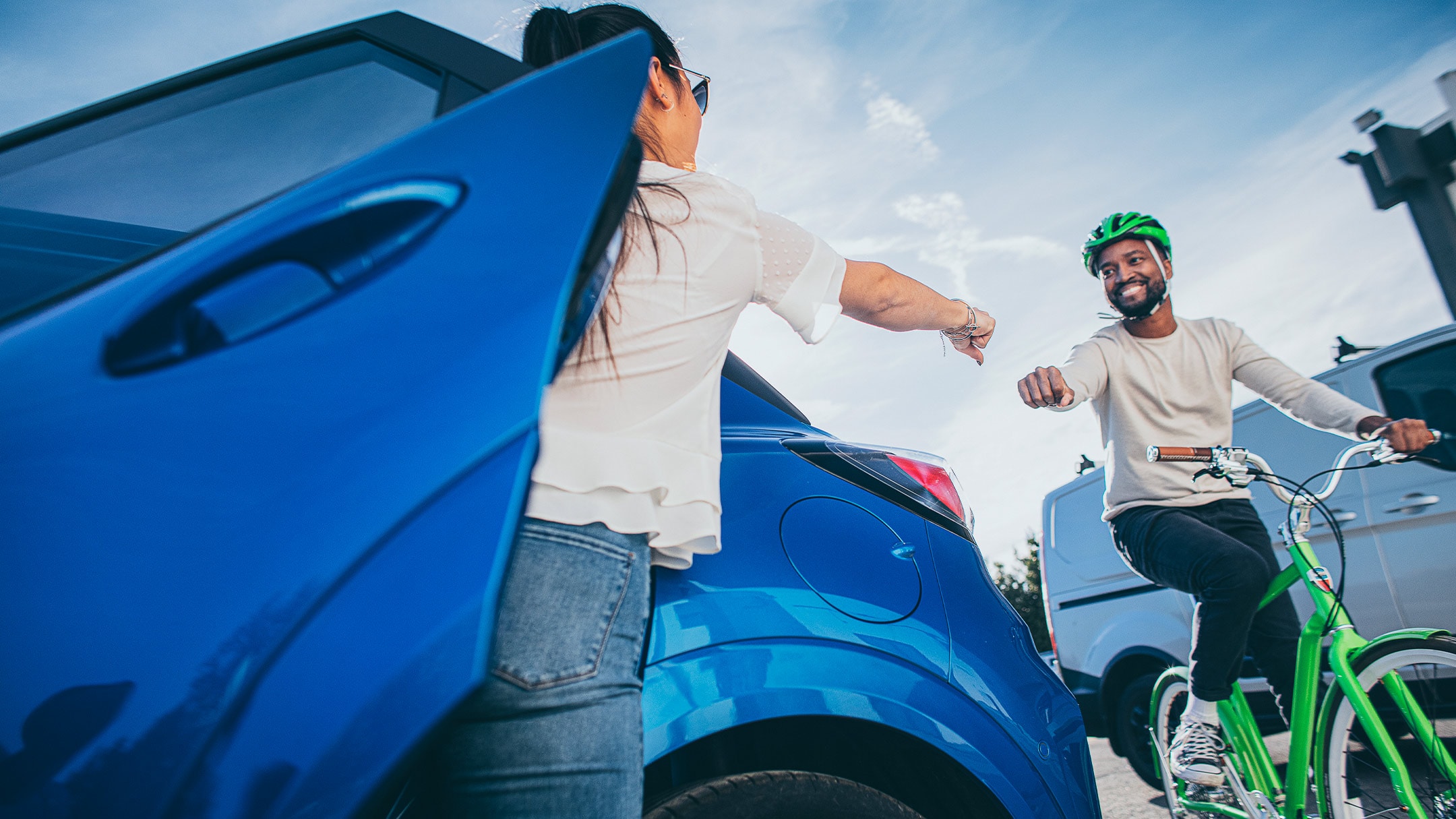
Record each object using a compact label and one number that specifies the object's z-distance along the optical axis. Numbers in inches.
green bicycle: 76.9
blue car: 27.0
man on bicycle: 93.4
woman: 28.2
